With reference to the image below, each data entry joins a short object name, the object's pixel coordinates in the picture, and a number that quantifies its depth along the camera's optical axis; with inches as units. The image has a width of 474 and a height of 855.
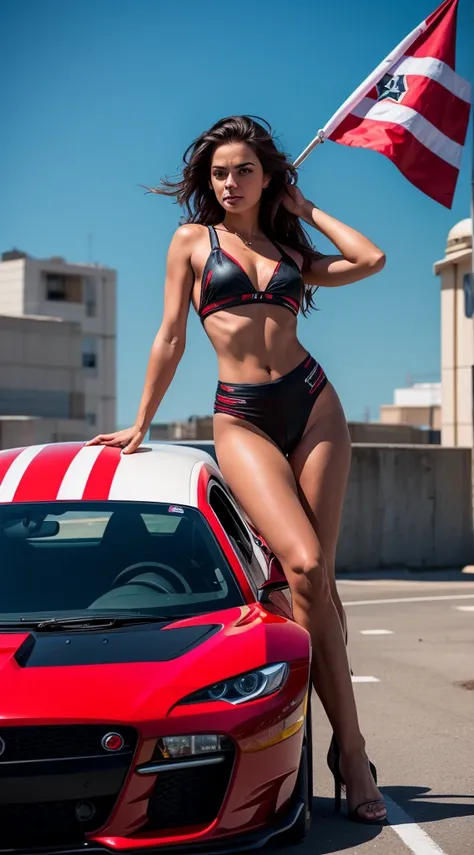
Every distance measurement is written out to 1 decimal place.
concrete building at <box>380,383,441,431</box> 3595.0
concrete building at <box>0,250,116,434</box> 4249.5
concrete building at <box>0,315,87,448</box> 2491.4
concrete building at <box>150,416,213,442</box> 2456.7
